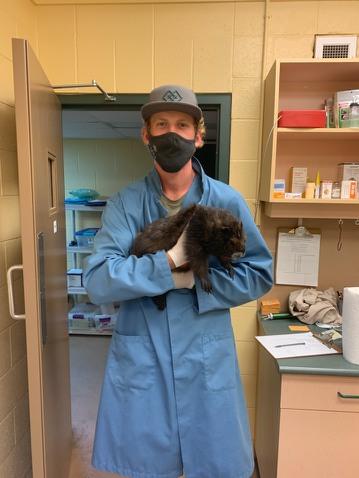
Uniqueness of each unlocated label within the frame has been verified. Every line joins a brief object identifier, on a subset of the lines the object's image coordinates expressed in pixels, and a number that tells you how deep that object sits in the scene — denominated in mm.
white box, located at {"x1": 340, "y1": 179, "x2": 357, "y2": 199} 1742
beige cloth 1880
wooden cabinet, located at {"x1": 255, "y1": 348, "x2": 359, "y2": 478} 1479
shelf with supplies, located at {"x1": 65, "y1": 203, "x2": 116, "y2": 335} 3924
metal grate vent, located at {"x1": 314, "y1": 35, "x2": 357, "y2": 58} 1796
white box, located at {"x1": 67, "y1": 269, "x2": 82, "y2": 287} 3926
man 1166
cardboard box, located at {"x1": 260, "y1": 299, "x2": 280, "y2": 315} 2002
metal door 1167
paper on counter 1556
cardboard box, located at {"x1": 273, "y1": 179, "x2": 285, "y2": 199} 1756
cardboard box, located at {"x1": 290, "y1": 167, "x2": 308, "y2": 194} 1871
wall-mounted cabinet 1674
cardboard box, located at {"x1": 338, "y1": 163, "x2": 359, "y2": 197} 1808
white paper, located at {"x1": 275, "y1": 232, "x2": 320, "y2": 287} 1998
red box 1648
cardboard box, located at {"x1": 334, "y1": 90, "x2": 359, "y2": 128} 1654
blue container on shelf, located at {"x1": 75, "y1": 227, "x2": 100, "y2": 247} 4004
